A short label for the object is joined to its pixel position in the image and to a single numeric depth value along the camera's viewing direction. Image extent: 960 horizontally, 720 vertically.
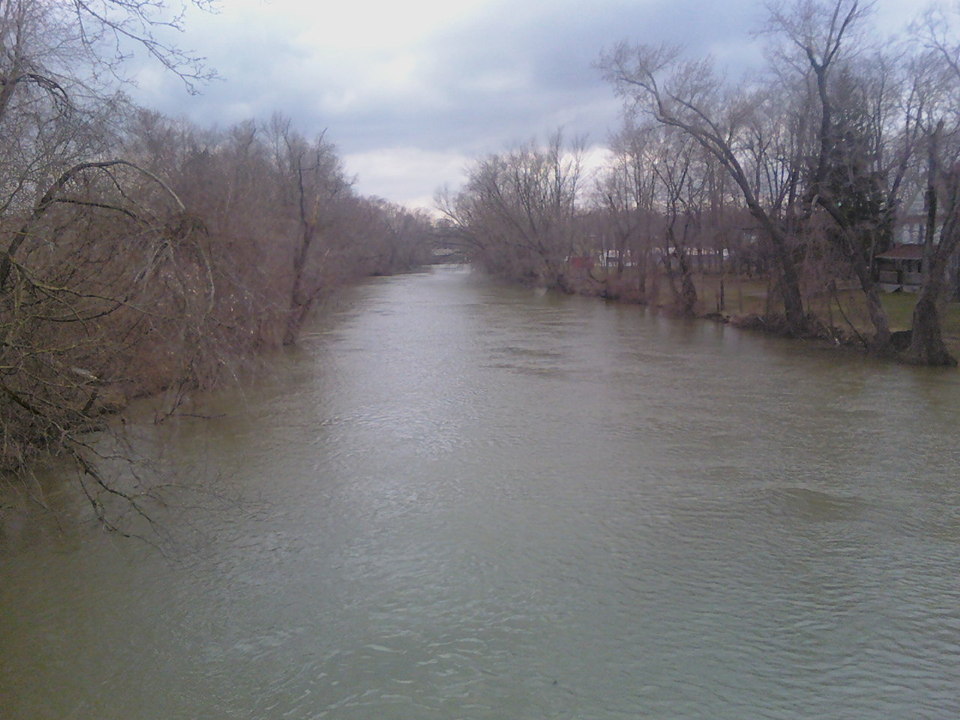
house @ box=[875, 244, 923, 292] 28.36
